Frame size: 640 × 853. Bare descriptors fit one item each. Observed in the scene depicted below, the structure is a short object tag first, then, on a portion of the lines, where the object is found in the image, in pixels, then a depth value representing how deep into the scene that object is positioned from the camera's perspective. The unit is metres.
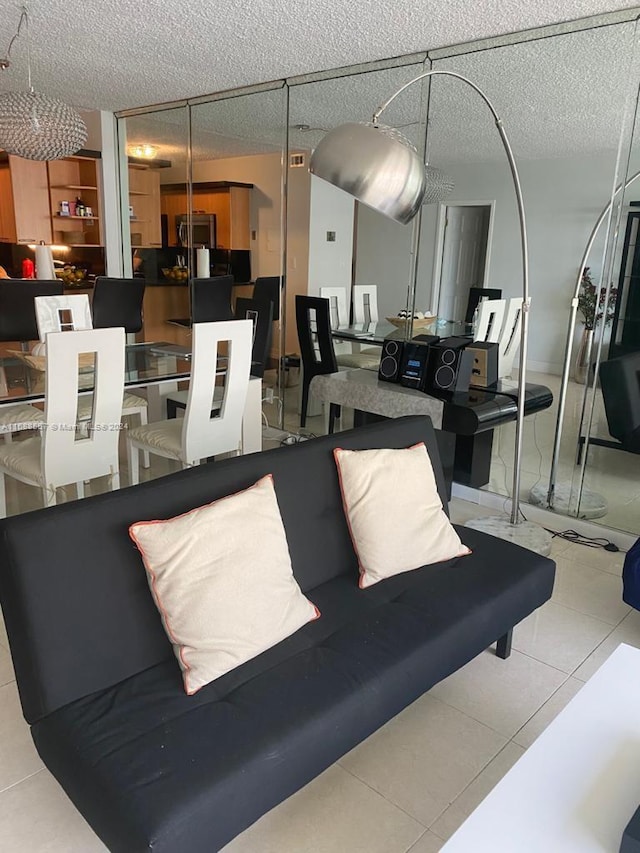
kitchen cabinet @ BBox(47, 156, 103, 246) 6.30
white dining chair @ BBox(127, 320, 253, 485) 3.12
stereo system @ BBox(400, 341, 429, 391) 3.55
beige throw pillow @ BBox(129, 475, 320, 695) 1.60
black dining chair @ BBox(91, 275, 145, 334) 4.68
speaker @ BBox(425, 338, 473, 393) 3.40
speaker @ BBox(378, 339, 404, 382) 3.68
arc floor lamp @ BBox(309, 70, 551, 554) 1.70
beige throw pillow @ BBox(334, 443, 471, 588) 2.09
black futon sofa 1.30
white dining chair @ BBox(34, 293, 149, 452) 3.78
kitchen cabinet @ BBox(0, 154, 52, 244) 6.17
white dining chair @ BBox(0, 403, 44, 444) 3.08
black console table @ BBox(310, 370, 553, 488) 3.27
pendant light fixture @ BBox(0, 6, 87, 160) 3.34
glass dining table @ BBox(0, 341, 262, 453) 3.13
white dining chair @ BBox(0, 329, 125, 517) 2.73
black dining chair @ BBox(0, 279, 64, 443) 4.32
